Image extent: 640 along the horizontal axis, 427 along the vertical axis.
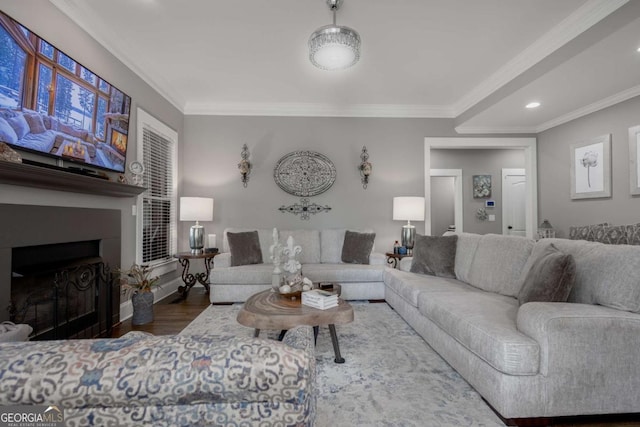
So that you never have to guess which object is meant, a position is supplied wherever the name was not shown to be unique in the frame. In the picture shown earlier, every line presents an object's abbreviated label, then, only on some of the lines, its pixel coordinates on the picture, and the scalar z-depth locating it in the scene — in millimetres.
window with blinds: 3601
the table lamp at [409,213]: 4266
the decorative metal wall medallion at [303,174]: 4645
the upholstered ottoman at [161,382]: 611
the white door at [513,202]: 6180
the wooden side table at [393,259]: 4181
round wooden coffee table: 2043
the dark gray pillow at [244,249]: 3867
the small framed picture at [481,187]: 6199
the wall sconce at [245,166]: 4508
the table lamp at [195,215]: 4023
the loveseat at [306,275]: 3625
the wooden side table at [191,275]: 3870
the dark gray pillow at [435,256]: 3240
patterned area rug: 1645
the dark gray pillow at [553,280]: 1812
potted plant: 2992
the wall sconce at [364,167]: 4645
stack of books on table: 2219
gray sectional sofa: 1523
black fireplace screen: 2117
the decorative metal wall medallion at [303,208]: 4684
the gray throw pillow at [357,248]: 4035
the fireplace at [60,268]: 1952
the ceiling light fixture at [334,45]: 2324
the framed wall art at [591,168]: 3727
